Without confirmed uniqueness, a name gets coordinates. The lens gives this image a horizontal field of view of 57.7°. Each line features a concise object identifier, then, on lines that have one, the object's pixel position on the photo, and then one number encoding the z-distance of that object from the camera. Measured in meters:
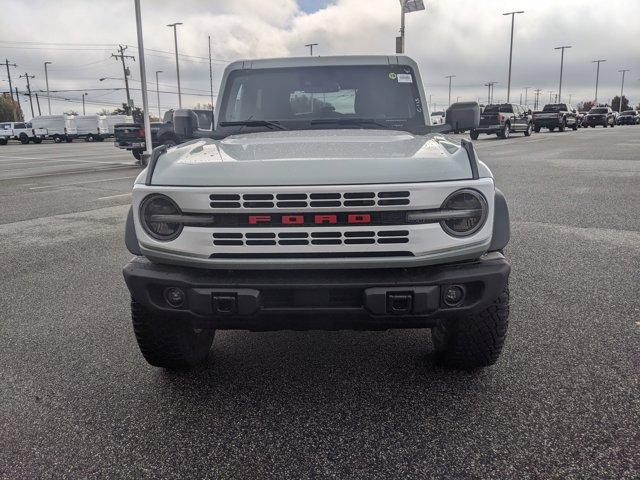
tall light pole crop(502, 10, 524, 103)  57.16
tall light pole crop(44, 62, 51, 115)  85.88
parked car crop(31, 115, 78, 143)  49.66
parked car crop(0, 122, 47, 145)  49.06
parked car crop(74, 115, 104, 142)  51.09
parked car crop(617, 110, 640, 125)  66.94
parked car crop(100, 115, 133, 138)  51.62
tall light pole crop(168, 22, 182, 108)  50.72
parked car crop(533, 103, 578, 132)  42.34
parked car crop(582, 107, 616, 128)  56.47
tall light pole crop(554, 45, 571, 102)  78.94
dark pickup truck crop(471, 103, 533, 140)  31.84
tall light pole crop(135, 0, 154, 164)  21.47
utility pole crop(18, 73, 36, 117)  88.16
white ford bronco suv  2.55
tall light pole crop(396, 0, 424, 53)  24.22
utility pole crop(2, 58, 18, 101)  83.50
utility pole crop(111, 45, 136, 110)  73.06
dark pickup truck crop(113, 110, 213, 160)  21.59
